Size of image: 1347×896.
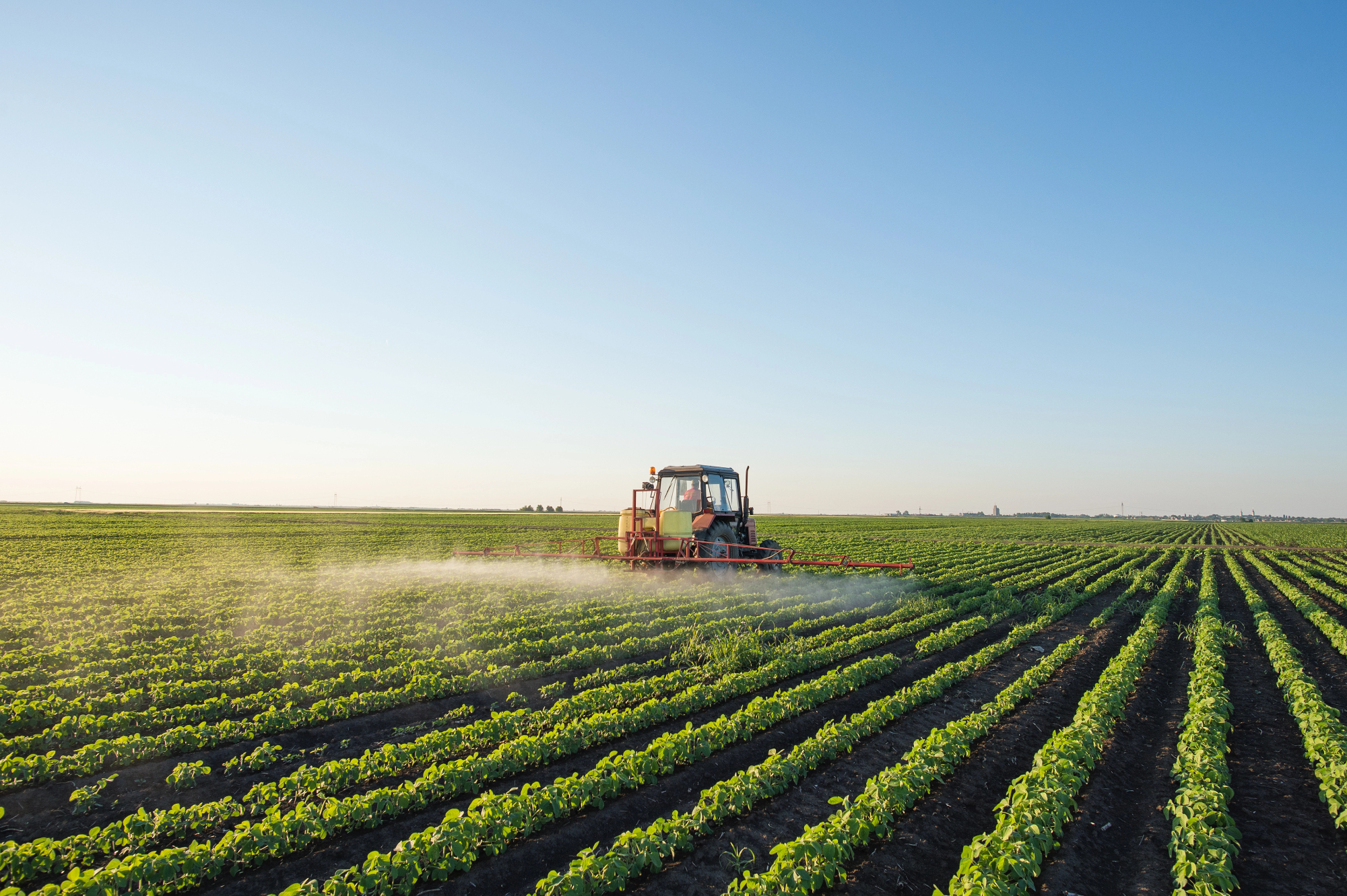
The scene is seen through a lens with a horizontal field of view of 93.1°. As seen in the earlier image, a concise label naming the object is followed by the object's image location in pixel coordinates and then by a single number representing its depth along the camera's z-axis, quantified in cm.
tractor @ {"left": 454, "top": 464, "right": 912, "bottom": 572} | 1616
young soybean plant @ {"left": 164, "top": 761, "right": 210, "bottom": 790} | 600
